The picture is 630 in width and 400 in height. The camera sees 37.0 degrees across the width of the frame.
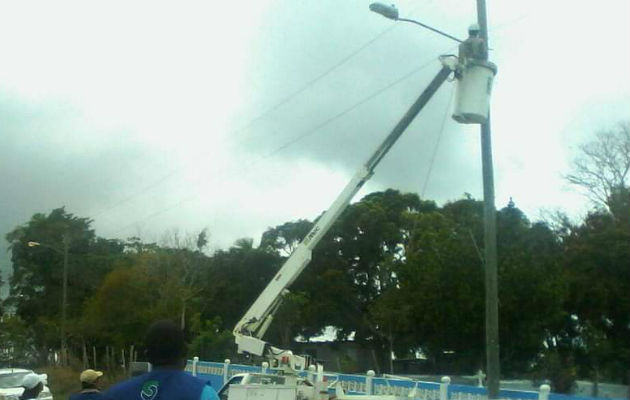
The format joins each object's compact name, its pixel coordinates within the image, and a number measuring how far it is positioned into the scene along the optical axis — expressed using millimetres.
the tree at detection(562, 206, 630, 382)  31938
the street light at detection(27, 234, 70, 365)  43281
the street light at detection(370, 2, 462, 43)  14866
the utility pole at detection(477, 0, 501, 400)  14836
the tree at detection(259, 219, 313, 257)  55828
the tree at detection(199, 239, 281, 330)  53812
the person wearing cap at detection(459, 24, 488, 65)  14570
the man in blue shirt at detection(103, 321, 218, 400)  4402
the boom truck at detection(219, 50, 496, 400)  14000
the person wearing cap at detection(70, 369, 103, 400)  7484
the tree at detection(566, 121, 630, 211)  37500
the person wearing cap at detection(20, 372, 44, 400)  11930
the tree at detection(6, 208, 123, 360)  59438
